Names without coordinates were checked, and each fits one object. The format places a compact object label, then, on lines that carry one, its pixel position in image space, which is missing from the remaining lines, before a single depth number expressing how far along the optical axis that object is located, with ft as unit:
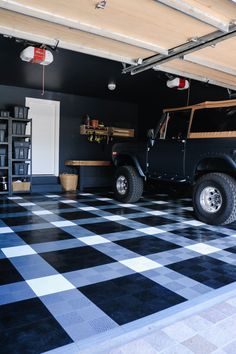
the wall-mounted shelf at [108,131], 29.60
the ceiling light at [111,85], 23.21
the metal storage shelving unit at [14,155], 23.73
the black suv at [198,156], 14.70
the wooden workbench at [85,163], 27.78
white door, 27.89
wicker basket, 27.22
